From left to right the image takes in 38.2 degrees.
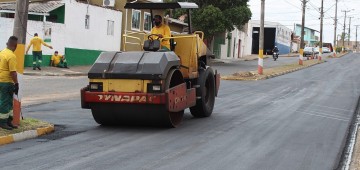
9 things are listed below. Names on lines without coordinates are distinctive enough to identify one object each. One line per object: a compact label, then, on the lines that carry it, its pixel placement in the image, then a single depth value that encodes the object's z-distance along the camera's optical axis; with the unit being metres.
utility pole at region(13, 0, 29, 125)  9.95
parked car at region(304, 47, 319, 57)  73.88
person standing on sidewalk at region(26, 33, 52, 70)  25.45
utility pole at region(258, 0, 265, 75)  31.10
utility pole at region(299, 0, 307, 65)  48.74
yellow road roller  10.20
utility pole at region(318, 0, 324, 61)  62.57
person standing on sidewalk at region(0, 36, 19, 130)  9.33
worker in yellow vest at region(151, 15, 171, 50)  11.93
